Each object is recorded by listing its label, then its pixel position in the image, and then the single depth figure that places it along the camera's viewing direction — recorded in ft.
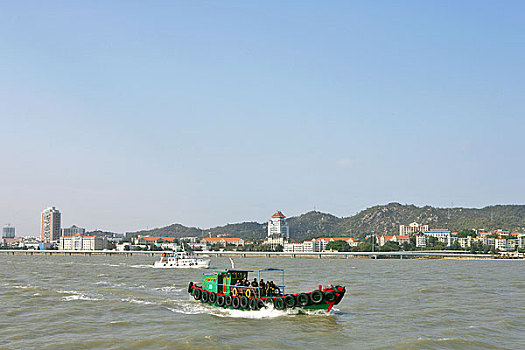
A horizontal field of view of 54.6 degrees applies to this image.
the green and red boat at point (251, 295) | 93.30
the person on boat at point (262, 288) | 97.45
